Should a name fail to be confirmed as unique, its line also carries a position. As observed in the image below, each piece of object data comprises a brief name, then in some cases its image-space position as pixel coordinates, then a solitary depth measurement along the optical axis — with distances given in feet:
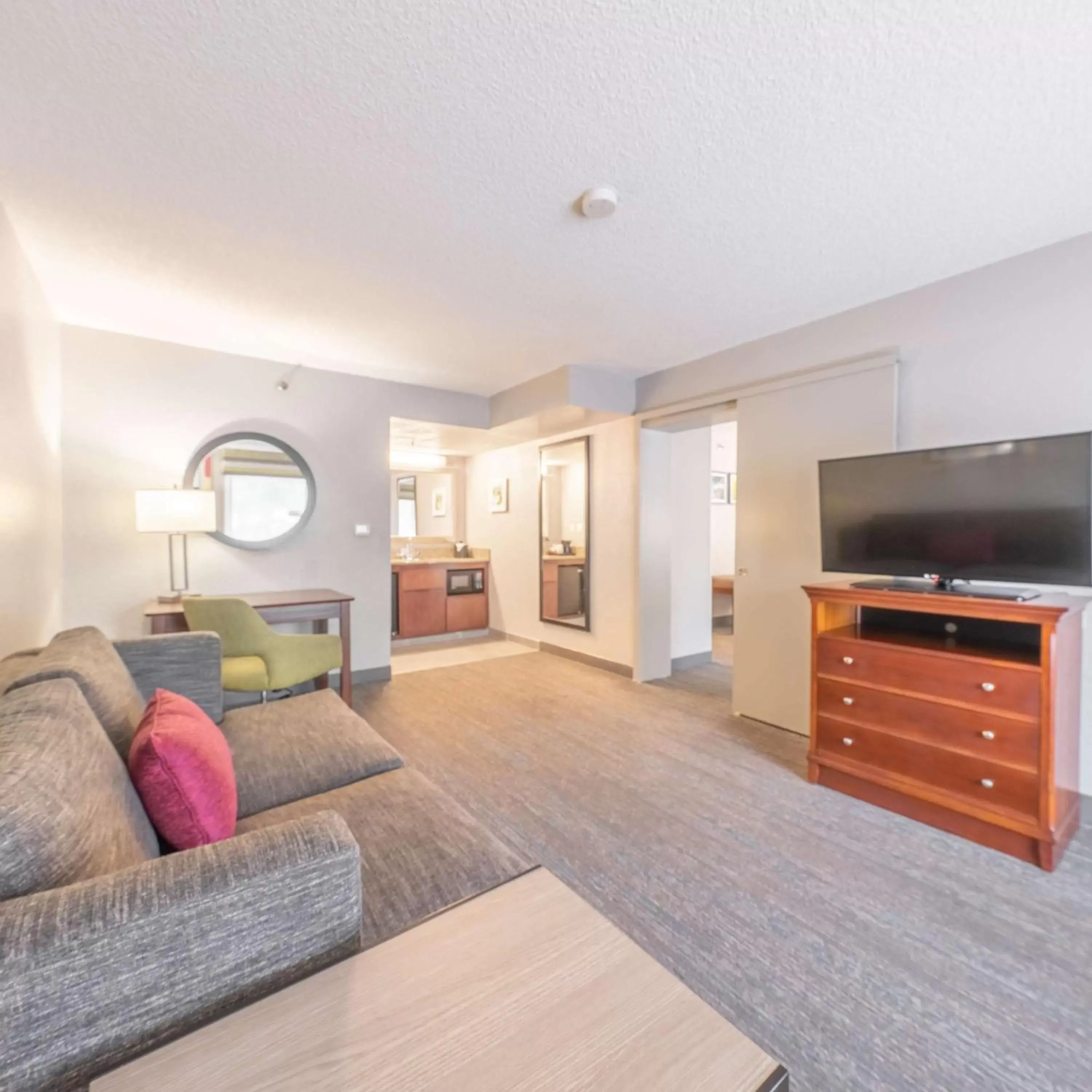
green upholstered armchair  9.62
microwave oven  19.40
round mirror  11.87
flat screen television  6.64
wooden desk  10.30
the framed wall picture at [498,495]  18.99
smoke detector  6.18
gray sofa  2.09
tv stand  6.42
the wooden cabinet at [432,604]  18.44
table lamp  10.05
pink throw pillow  3.85
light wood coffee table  1.98
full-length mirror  15.70
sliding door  9.54
